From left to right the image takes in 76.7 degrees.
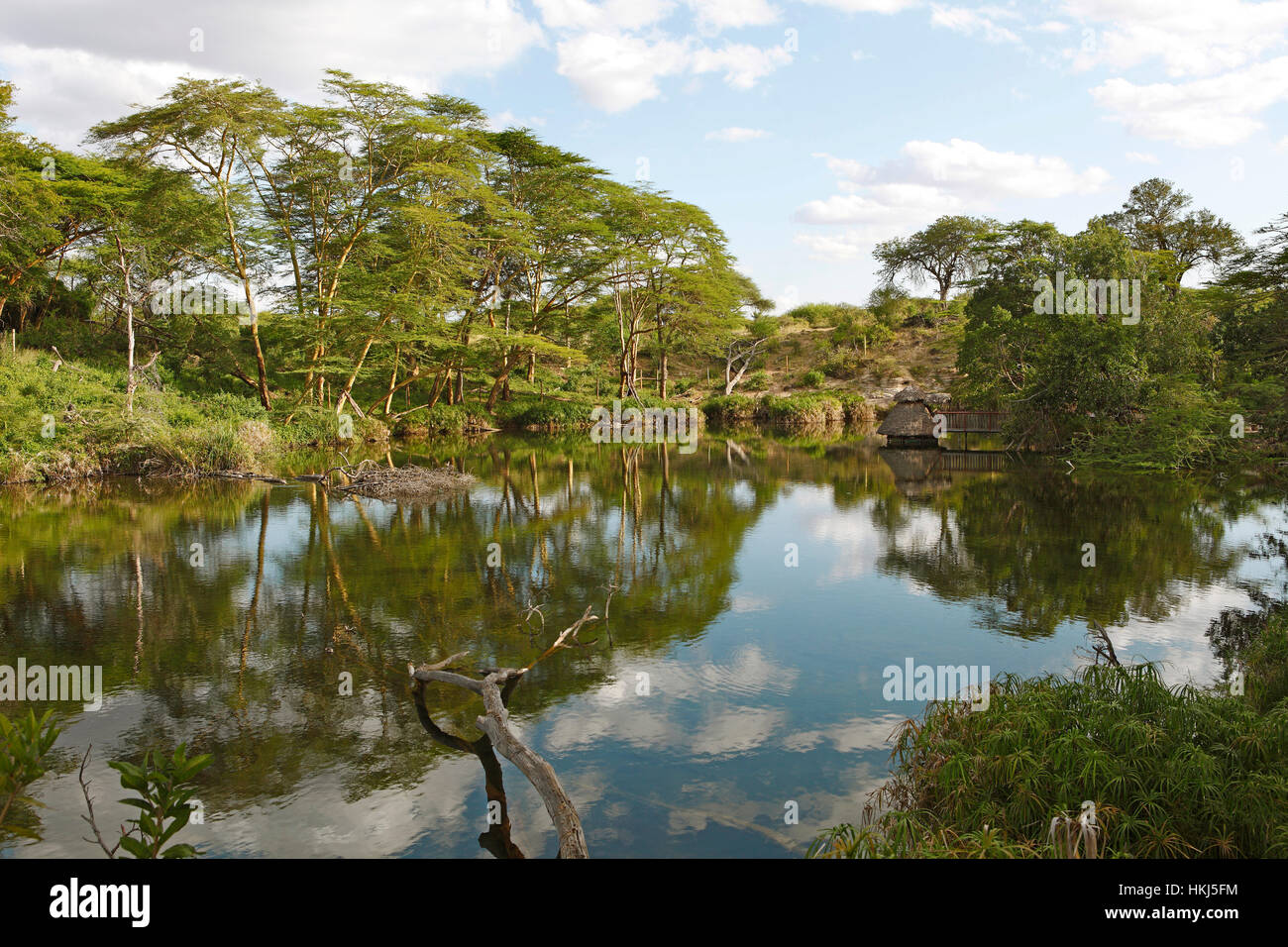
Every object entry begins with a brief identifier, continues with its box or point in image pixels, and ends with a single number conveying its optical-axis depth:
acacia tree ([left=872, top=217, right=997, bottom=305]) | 43.25
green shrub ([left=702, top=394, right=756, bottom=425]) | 35.50
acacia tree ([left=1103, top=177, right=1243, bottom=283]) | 33.81
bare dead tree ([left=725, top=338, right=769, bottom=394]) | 37.84
